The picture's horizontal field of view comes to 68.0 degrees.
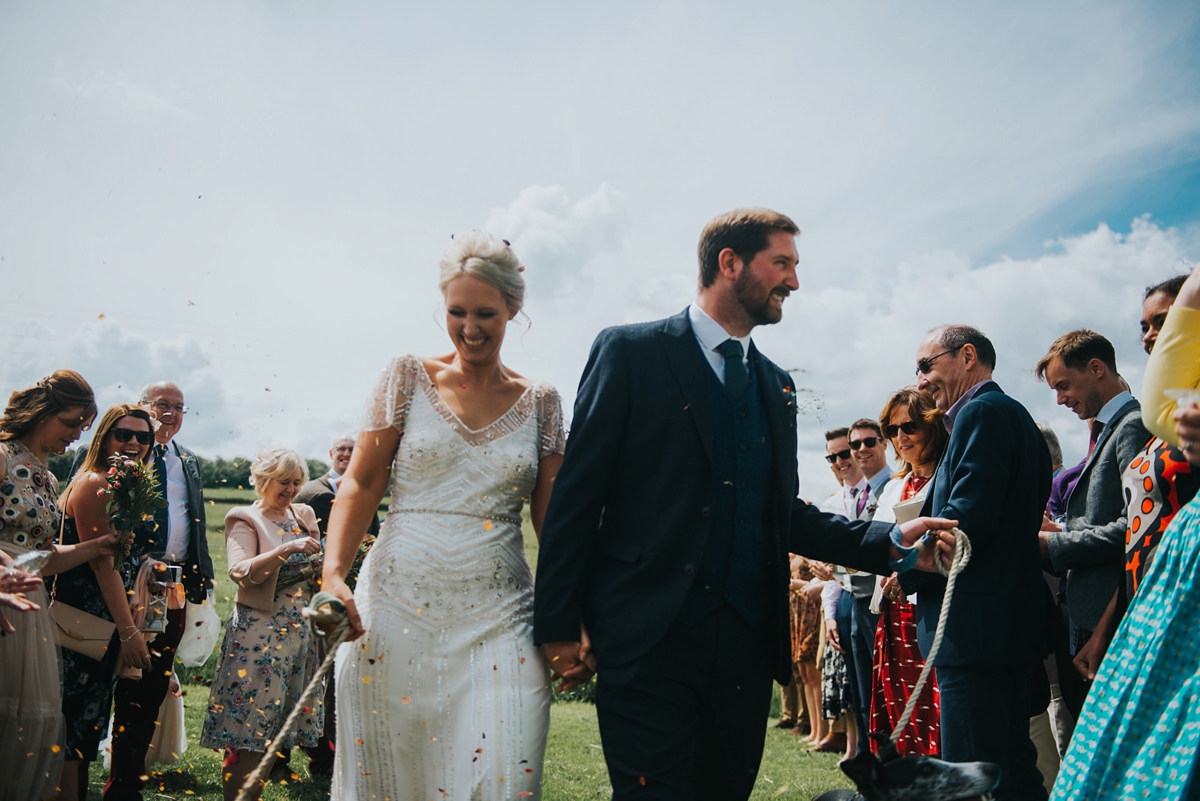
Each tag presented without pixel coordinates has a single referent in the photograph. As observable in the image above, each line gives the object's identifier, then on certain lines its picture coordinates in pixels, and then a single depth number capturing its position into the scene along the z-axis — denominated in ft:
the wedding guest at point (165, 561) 17.30
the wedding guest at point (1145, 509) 9.96
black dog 7.42
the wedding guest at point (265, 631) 17.54
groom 8.79
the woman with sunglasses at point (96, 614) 15.78
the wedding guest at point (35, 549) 13.70
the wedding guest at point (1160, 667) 7.78
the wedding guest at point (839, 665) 24.75
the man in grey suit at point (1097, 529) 13.04
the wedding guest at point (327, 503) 21.58
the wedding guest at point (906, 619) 14.66
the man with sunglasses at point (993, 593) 11.89
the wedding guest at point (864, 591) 19.17
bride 9.68
